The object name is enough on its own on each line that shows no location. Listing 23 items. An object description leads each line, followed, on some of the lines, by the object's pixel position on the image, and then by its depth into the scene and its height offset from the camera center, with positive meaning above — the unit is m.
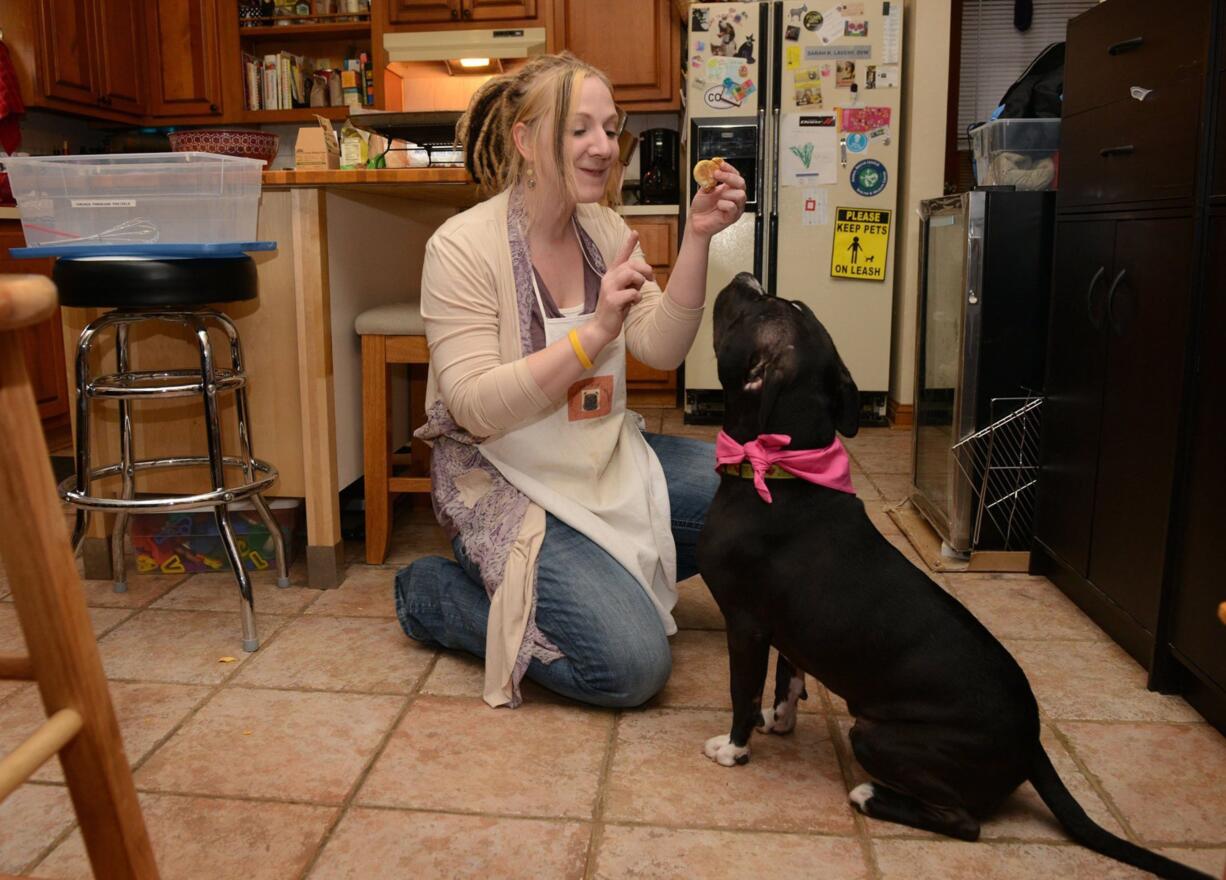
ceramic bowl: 2.42 +0.25
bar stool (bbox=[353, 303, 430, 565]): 2.41 -0.35
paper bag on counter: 2.36 +0.23
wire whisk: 1.98 +0.03
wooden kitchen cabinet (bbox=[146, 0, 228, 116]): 5.18 +0.96
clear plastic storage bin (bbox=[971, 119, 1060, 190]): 2.47 +0.24
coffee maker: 4.65 +0.35
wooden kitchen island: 2.24 -0.24
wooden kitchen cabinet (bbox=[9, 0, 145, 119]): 4.31 +0.86
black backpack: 2.52 +0.39
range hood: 4.77 +0.95
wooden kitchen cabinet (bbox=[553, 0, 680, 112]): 4.77 +0.96
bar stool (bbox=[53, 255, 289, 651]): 1.89 -0.26
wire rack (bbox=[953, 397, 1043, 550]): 2.44 -0.51
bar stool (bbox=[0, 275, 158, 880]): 0.63 -0.25
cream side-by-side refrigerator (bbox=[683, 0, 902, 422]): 4.18 +0.44
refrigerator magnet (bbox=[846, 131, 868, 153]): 4.21 +0.44
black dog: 1.27 -0.48
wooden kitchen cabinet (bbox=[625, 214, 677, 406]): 4.59 -0.08
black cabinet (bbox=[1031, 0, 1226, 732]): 1.67 -0.17
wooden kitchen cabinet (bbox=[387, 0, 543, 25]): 4.84 +1.12
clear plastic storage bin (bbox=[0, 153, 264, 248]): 1.93 +0.10
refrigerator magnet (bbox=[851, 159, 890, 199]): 4.23 +0.30
